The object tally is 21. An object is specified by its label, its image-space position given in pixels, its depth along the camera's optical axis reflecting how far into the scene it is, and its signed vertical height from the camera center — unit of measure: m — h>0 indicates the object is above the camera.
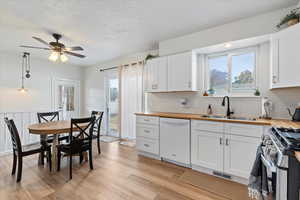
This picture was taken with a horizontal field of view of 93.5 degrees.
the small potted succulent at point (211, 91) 2.94 +0.17
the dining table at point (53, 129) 2.33 -0.51
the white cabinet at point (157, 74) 3.22 +0.59
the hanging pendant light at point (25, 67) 4.12 +0.96
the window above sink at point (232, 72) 2.64 +0.55
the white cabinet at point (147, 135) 3.04 -0.81
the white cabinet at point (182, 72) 2.90 +0.58
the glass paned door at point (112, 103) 4.78 -0.13
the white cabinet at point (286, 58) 1.82 +0.57
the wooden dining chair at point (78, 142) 2.37 -0.77
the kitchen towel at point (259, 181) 1.16 -0.72
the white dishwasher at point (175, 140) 2.62 -0.80
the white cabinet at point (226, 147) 2.04 -0.77
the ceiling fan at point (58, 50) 2.59 +0.94
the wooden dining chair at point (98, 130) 3.36 -0.74
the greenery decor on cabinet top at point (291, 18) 1.90 +1.11
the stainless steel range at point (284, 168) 0.91 -0.48
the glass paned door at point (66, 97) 4.90 +0.09
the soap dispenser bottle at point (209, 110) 2.91 -0.22
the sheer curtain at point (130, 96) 4.04 +0.10
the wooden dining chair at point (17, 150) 2.21 -0.84
